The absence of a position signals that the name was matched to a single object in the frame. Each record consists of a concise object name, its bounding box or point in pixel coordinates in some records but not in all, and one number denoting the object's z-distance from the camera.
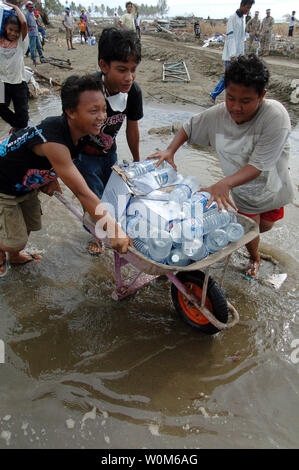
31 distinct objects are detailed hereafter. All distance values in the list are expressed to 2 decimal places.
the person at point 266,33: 12.30
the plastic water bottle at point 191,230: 1.90
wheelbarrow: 1.78
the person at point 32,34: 11.09
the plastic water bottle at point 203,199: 2.12
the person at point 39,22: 15.78
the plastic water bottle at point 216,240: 1.99
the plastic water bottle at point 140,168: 2.28
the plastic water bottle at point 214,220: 2.07
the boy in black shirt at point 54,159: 1.92
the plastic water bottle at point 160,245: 1.92
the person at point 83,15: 18.93
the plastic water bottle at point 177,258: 1.90
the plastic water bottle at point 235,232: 1.97
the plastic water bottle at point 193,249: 1.89
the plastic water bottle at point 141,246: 2.05
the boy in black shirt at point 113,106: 2.11
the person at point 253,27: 13.01
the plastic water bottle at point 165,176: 2.36
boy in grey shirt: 1.94
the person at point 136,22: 13.72
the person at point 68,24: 15.48
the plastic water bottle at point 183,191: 2.22
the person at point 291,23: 18.39
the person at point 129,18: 11.55
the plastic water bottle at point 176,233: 1.92
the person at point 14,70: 3.72
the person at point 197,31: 22.14
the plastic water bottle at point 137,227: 2.04
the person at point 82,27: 19.77
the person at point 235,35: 6.31
